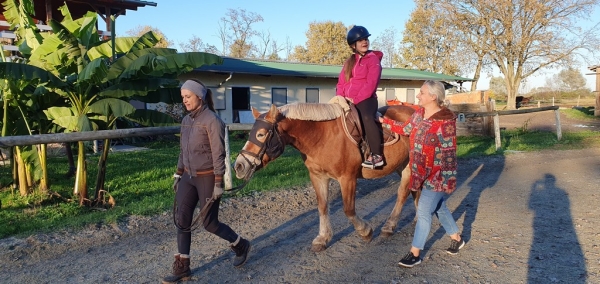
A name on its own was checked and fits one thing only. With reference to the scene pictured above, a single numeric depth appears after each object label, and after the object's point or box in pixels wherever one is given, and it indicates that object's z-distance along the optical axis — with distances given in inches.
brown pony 151.1
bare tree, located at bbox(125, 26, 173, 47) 1914.9
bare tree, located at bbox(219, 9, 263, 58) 2117.4
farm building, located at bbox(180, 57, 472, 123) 712.4
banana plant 232.5
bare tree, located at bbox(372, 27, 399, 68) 2529.5
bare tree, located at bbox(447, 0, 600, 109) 1411.2
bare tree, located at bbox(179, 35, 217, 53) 2058.1
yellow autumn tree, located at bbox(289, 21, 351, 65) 2143.2
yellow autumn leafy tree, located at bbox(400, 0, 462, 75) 1637.1
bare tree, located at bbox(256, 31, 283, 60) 2246.6
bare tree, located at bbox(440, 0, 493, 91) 1513.3
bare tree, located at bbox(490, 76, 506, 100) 3390.3
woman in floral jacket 151.3
